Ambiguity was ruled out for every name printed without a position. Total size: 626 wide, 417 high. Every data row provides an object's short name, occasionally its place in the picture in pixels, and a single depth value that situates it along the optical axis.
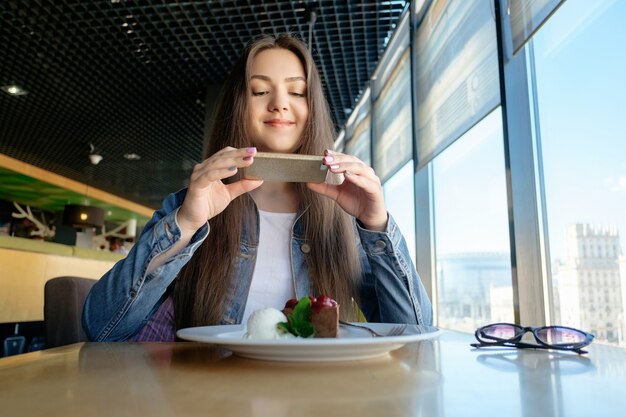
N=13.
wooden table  0.35
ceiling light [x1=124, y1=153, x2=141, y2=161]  6.54
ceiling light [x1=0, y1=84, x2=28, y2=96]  4.42
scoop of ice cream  0.65
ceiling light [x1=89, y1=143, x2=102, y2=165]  6.35
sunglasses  0.73
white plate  0.49
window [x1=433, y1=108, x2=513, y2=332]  2.00
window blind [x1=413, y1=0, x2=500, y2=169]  1.98
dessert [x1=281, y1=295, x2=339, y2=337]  0.66
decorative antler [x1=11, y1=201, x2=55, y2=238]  8.00
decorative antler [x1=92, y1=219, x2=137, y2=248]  10.70
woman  0.90
